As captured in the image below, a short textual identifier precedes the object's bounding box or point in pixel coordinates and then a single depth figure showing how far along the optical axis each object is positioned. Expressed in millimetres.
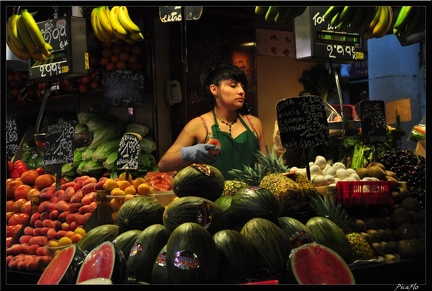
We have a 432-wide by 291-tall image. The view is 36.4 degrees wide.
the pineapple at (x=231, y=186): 3461
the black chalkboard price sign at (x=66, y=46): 4973
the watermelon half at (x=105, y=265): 2509
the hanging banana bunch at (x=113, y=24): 5198
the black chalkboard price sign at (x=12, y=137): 5516
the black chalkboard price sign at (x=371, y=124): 4180
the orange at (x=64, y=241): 3746
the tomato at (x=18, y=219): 4525
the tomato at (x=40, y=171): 5191
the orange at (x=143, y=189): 4090
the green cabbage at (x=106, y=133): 6953
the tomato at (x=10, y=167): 5813
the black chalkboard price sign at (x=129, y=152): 4165
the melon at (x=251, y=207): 2936
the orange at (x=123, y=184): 4172
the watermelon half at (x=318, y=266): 2531
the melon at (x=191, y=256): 2477
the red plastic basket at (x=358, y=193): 3549
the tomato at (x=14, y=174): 5777
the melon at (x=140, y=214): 3037
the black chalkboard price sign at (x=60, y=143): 4250
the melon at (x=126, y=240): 2893
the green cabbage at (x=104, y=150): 6766
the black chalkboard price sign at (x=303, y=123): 3611
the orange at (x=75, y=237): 3816
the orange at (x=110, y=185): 4164
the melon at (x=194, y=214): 2787
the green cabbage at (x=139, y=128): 6781
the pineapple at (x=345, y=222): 3191
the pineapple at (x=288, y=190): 3346
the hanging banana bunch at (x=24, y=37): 4551
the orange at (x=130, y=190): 4078
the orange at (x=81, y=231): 3867
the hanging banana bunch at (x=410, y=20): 3318
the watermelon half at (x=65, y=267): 2613
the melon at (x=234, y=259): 2598
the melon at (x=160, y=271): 2611
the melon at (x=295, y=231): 2879
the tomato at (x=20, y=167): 5957
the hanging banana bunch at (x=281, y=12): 3119
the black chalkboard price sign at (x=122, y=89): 6066
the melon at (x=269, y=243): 2705
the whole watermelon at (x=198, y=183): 3131
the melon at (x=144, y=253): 2746
